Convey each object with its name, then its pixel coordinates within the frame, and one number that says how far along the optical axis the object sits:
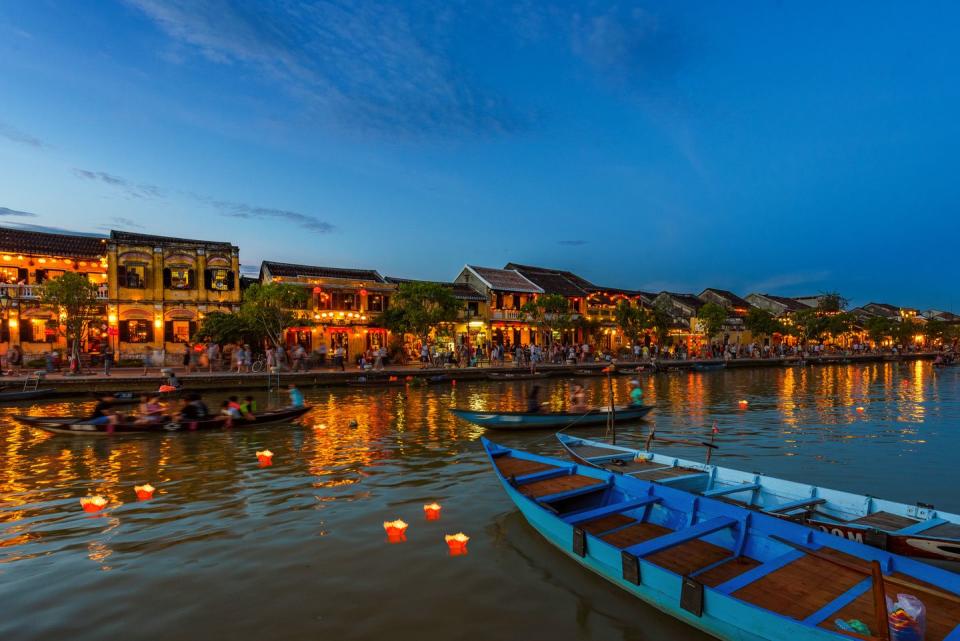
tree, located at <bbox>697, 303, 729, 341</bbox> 54.94
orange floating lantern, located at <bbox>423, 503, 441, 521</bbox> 9.35
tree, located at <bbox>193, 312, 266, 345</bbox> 34.94
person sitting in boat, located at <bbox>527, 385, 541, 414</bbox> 17.78
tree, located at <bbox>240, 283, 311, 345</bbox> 33.31
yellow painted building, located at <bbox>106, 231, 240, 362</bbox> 36.97
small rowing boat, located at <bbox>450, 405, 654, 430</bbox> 17.11
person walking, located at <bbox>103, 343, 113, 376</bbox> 28.47
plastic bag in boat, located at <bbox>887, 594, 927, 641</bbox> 4.31
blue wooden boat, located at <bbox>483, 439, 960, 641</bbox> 4.90
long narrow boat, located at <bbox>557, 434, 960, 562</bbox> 6.28
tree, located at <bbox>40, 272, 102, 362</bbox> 29.66
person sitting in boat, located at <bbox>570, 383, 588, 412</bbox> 18.91
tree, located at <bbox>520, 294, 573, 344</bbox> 44.59
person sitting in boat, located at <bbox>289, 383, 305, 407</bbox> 19.07
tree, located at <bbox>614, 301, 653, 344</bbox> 51.06
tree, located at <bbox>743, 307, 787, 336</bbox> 62.81
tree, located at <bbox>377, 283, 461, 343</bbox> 36.88
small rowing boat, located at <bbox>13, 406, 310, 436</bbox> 15.80
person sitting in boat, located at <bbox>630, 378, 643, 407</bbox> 19.31
